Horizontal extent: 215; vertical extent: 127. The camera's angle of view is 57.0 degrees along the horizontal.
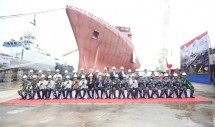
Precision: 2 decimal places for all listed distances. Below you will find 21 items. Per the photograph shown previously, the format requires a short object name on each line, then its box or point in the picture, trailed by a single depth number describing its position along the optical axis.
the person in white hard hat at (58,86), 11.04
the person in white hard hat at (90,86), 11.11
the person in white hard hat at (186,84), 10.82
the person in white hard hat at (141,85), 10.95
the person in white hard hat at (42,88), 11.08
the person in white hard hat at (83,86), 11.02
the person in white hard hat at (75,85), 11.11
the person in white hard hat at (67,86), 11.05
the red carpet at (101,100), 9.77
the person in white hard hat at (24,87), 11.12
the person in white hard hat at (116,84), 10.93
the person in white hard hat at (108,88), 10.96
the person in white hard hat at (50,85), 11.11
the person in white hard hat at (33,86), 11.06
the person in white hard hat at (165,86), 10.86
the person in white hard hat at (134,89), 10.93
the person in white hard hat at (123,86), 10.95
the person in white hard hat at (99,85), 11.02
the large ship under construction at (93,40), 19.02
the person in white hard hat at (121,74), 12.64
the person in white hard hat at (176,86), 10.77
